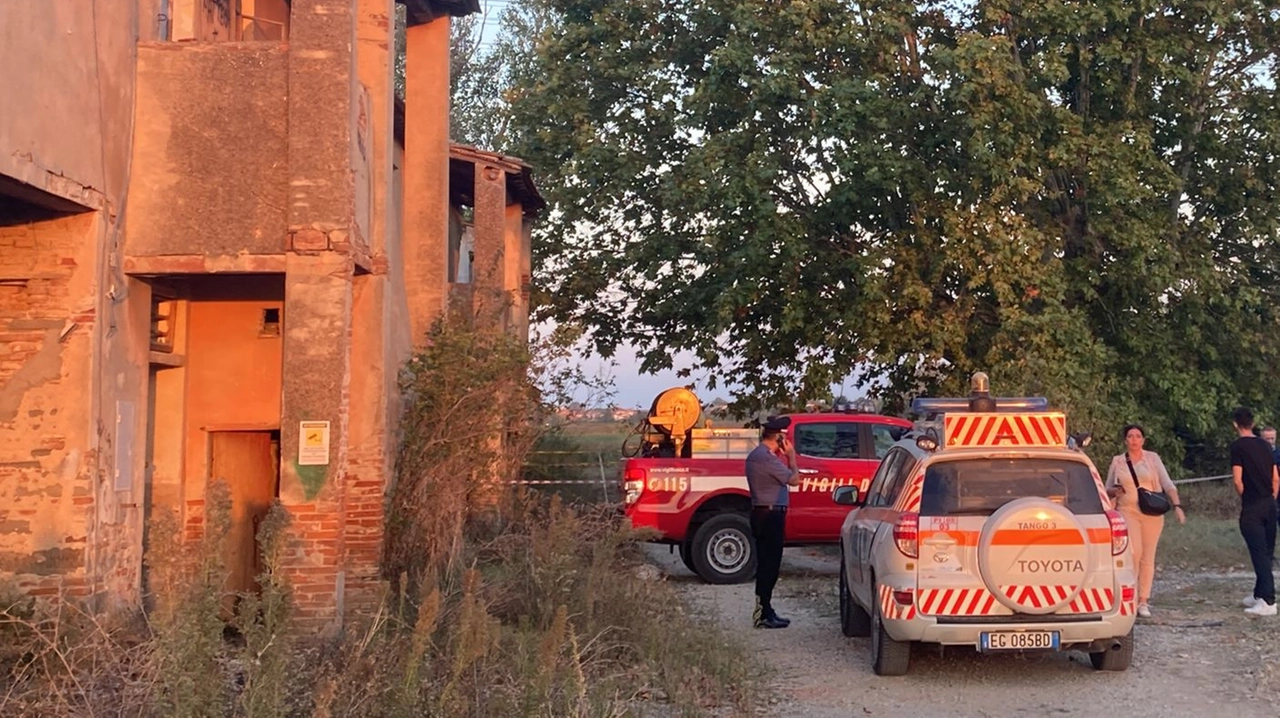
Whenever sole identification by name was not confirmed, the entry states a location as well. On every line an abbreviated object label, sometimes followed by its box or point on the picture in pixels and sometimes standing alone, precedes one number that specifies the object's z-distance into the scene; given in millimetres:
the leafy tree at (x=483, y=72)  34562
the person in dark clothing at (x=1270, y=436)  14387
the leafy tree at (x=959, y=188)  19438
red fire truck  14812
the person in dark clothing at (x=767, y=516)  11570
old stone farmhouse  8891
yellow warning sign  10023
